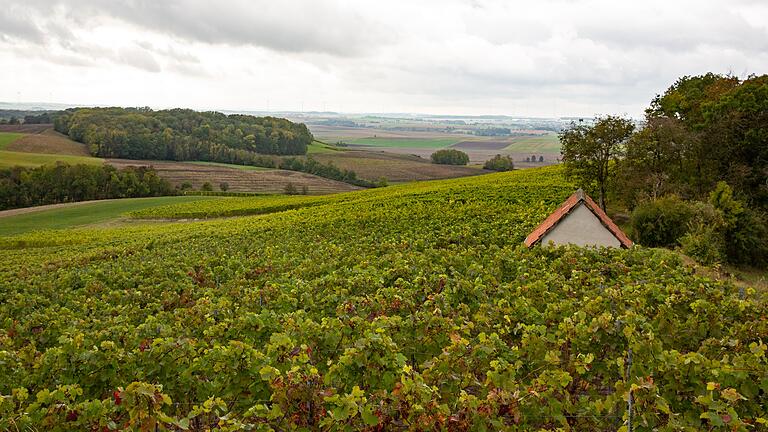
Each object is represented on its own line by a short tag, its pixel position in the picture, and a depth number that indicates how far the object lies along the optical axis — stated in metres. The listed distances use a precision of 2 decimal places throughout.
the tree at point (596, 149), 33.81
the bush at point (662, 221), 25.59
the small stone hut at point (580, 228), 18.69
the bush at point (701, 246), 21.39
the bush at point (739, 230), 26.11
